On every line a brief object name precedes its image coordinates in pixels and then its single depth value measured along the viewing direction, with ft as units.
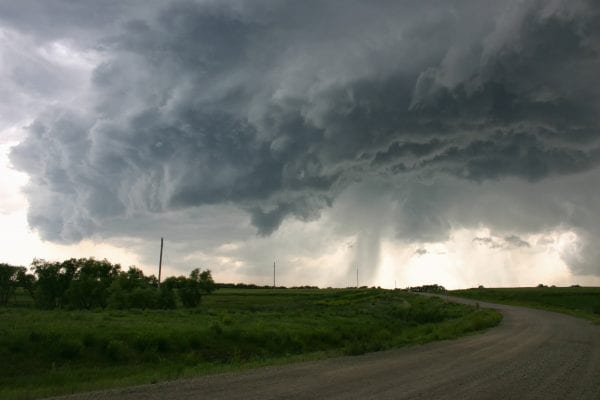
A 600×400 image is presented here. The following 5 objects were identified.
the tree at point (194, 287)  274.16
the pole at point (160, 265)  244.14
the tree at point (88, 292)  273.13
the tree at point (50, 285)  300.61
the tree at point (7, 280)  352.49
